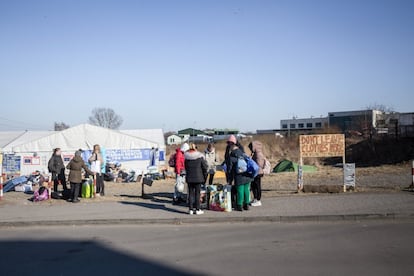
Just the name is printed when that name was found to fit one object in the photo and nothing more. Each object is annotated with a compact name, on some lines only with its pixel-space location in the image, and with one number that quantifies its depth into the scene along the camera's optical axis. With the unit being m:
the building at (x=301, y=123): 104.37
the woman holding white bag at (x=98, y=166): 15.34
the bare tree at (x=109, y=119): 92.91
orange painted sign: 15.58
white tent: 29.81
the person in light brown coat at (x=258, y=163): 12.14
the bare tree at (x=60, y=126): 82.22
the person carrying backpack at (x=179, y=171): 12.91
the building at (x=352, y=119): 53.39
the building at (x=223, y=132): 101.03
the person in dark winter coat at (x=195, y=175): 10.91
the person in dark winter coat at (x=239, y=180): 11.24
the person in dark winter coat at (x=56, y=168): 16.84
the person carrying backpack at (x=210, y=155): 14.24
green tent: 28.05
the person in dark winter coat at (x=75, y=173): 14.08
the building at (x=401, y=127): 39.66
